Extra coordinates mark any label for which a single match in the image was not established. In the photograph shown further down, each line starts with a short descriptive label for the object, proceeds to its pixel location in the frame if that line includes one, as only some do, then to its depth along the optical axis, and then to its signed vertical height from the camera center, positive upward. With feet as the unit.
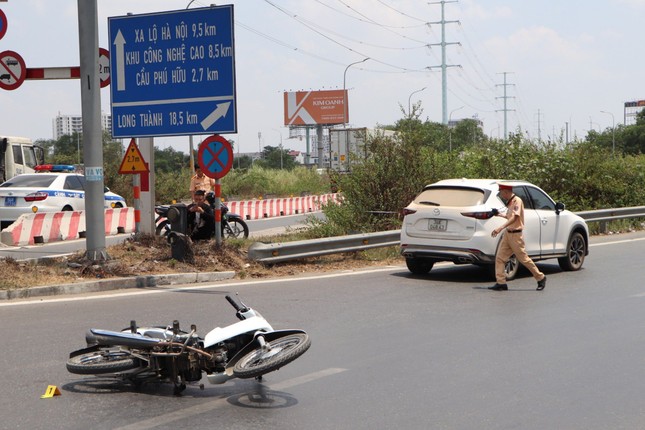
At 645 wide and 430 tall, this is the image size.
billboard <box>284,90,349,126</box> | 360.69 +23.22
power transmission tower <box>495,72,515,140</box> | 349.82 +21.26
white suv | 45.75 -3.33
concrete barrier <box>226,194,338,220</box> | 117.60 -5.77
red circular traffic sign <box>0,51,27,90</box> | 50.96 +5.64
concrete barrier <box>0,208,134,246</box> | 68.08 -4.68
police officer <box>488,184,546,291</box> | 43.06 -3.79
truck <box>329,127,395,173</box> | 162.32 +3.99
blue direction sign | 50.37 +5.37
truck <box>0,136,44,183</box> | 100.53 +1.53
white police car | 76.89 -2.21
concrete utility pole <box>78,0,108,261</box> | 47.16 +2.15
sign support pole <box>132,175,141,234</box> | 53.93 -2.12
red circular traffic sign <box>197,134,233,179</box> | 50.33 +0.64
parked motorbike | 59.72 -3.92
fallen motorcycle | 22.08 -4.55
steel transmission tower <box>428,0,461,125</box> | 281.33 +30.04
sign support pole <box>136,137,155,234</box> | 57.47 -2.33
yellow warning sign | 52.47 +0.38
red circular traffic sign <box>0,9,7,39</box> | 48.98 +7.88
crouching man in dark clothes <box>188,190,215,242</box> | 55.21 -3.27
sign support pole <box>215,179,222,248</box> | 51.31 -2.91
